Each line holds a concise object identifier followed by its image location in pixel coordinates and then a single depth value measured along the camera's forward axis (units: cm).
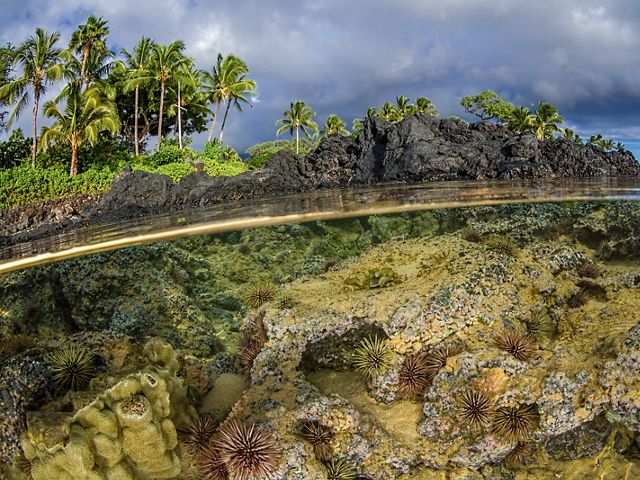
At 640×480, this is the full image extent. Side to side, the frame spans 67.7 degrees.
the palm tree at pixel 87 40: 3725
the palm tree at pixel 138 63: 3966
